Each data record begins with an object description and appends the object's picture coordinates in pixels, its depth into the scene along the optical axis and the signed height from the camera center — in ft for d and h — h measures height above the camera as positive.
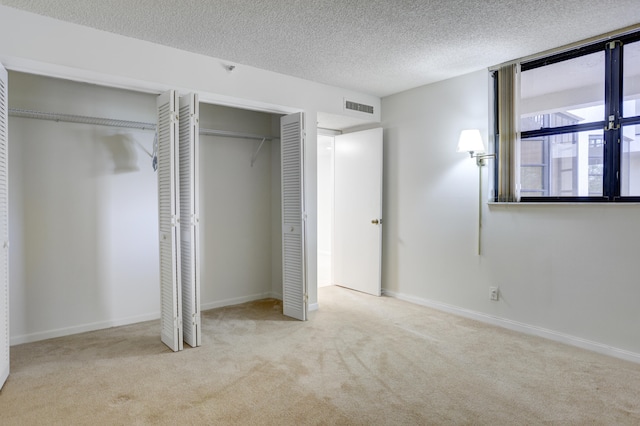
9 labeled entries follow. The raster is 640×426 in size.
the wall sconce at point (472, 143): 12.23 +1.90
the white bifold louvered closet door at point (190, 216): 10.34 -0.34
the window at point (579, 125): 9.85 +2.16
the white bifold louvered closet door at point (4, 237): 8.32 -0.70
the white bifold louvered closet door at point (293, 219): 12.92 -0.55
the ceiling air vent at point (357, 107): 15.24 +3.93
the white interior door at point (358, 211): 16.05 -0.36
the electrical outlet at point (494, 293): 12.51 -3.00
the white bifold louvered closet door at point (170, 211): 10.17 -0.20
